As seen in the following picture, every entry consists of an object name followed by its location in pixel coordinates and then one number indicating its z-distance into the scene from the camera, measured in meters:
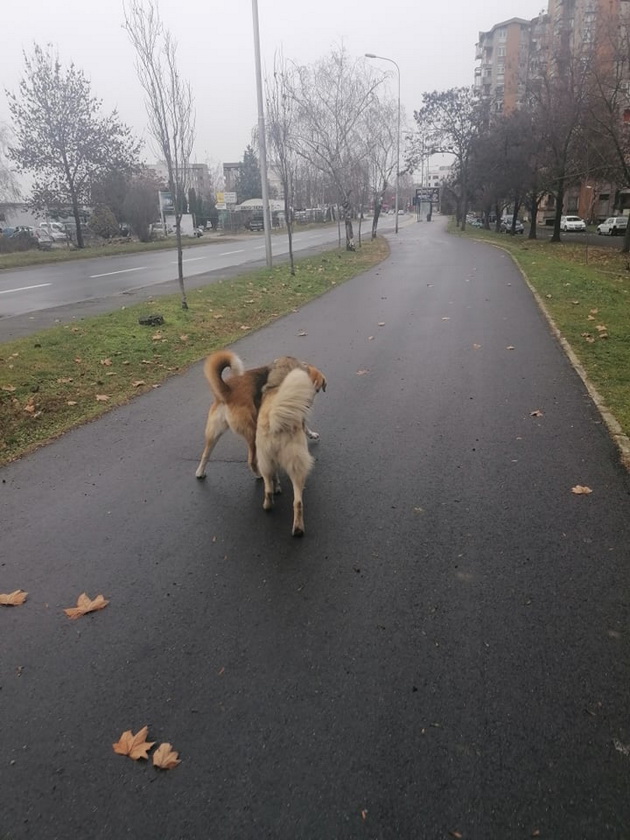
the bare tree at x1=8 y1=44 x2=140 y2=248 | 32.28
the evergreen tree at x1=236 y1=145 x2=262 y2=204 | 92.31
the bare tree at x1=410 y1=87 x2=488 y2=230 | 46.34
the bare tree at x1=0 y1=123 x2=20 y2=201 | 51.34
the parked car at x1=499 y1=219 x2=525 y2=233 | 50.23
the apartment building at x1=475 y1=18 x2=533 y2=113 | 88.12
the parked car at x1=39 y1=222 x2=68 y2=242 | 45.57
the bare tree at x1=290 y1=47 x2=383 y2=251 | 28.98
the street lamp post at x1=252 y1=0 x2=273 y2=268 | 17.97
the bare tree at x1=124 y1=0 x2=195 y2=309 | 10.99
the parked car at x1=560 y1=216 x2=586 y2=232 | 49.03
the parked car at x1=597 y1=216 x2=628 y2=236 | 44.56
